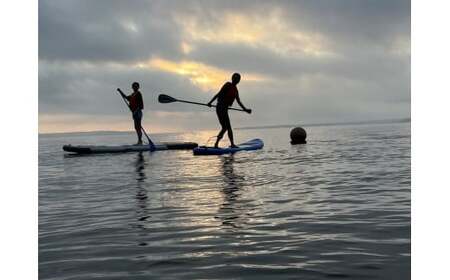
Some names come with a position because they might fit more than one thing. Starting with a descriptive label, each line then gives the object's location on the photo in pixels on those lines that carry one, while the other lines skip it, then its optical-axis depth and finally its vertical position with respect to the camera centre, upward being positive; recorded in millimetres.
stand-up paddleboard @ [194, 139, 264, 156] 18239 -531
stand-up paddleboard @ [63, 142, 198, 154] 21234 -536
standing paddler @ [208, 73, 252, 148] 18000 +1535
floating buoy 26438 +88
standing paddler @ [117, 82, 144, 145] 21781 +1732
